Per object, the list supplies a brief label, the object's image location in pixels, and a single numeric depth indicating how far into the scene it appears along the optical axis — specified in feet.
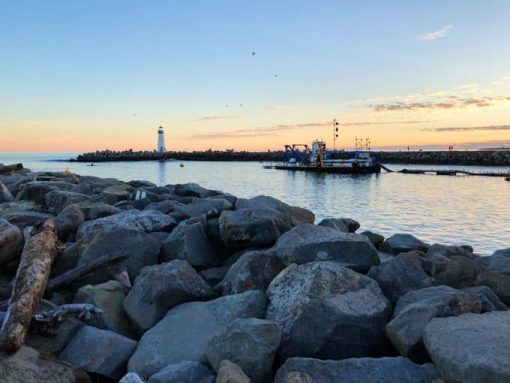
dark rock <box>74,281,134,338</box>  15.53
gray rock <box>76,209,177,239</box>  22.81
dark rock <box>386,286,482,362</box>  11.85
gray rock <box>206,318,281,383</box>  11.75
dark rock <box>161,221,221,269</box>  19.90
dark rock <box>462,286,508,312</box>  14.22
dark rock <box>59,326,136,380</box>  13.28
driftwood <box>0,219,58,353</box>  12.56
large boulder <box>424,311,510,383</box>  9.64
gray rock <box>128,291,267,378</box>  13.25
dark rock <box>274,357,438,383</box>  11.00
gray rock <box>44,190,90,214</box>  30.01
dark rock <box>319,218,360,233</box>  26.45
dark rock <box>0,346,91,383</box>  11.63
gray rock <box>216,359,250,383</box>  10.60
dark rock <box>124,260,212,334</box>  15.30
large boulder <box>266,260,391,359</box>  12.78
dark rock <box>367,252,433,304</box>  15.42
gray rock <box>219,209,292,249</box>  20.48
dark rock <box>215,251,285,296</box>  16.37
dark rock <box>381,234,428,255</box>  26.68
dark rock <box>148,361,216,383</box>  11.72
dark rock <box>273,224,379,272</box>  17.08
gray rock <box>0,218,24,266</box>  18.98
